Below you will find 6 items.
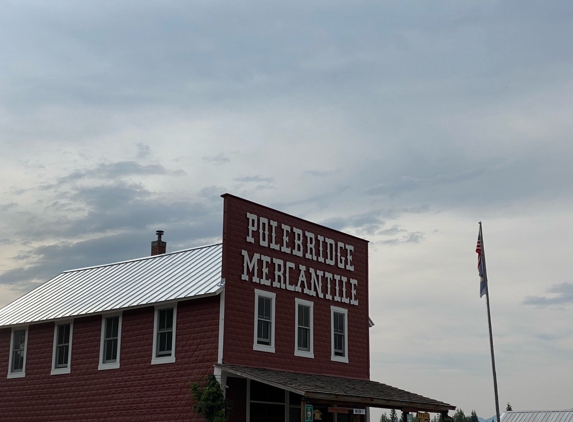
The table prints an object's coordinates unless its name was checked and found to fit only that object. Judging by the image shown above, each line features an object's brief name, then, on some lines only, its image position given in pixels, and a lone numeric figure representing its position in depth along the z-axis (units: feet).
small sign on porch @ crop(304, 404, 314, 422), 76.23
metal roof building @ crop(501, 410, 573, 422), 195.21
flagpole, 108.99
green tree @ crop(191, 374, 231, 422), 81.92
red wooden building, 86.74
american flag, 113.70
